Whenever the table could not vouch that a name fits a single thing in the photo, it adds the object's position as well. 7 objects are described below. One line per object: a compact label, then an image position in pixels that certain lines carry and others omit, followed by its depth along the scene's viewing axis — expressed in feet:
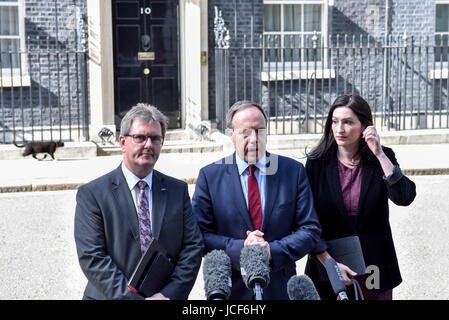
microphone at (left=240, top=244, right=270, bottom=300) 8.73
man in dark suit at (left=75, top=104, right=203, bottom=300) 10.52
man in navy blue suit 11.40
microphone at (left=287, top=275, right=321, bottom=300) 8.30
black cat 38.60
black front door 43.60
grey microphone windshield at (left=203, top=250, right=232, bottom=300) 8.47
